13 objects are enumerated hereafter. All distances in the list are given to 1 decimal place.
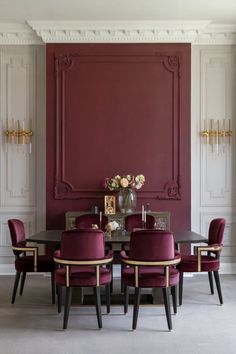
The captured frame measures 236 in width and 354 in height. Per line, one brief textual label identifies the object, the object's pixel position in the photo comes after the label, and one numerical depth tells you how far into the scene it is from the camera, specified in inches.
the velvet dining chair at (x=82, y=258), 165.9
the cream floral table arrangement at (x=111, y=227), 205.6
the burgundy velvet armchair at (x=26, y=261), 199.8
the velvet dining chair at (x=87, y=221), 230.8
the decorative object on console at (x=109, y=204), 251.4
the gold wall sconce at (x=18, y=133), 265.6
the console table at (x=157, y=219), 249.3
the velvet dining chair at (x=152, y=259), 164.6
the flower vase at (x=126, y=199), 245.6
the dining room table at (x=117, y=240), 193.2
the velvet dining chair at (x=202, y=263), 195.3
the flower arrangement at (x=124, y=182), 242.1
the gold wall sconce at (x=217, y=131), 267.3
